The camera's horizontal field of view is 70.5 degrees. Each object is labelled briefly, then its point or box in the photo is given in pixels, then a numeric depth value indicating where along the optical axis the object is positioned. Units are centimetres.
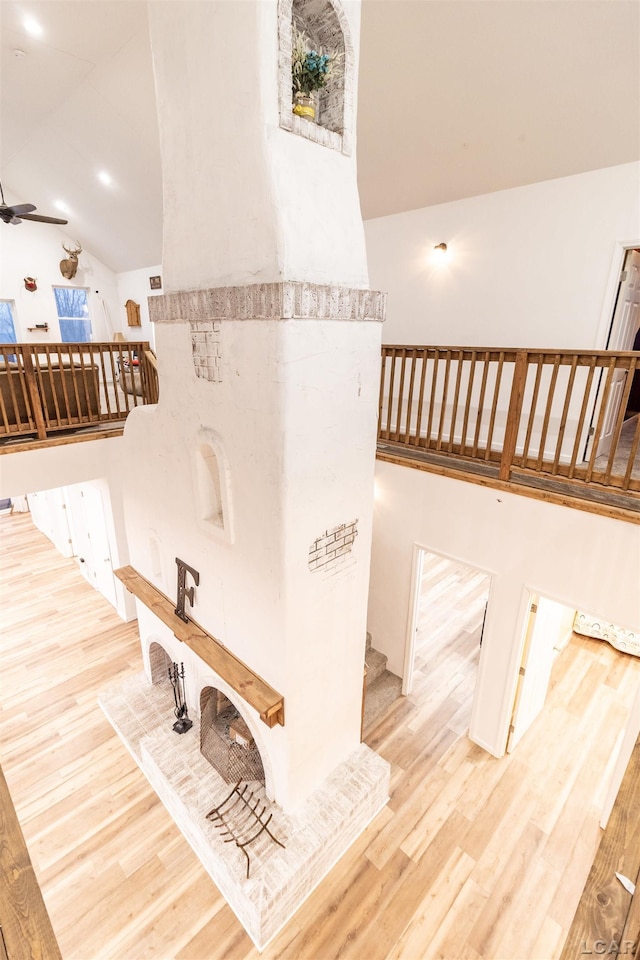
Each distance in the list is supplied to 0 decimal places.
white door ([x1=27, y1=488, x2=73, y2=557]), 798
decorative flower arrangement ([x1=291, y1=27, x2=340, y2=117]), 250
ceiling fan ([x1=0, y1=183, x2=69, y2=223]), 502
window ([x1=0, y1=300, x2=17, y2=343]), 889
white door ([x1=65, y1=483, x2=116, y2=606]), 652
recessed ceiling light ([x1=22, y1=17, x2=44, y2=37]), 412
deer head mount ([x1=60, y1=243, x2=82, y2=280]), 924
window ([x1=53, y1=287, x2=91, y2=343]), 965
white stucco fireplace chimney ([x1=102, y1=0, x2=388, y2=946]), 233
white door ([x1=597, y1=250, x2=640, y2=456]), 432
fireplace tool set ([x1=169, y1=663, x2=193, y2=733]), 430
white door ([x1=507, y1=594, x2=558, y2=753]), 423
